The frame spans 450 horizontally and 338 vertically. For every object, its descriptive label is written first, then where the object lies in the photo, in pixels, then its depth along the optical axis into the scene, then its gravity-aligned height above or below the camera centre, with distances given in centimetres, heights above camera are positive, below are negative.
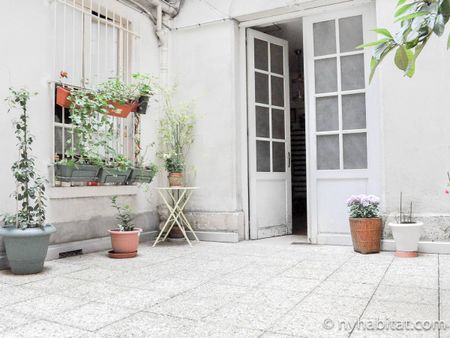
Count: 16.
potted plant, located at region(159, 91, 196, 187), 510 +59
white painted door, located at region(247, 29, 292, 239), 543 +58
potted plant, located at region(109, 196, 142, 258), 411 -63
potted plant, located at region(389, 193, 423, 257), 403 -60
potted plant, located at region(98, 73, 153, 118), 429 +91
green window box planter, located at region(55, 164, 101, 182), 389 +8
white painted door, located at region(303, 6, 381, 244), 474 +69
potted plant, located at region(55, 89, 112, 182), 391 +39
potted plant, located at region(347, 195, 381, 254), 424 -48
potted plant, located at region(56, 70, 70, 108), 396 +83
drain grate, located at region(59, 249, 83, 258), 410 -74
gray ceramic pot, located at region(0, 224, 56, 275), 331 -55
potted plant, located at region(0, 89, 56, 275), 332 -34
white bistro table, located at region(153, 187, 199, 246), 486 -41
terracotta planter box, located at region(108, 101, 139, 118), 433 +78
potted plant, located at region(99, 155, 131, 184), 421 +9
